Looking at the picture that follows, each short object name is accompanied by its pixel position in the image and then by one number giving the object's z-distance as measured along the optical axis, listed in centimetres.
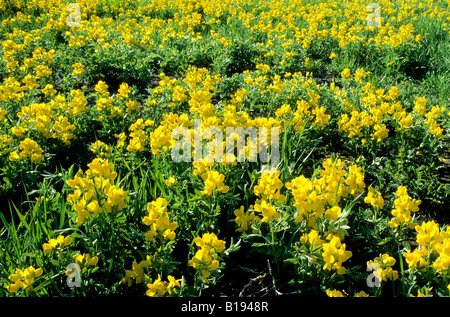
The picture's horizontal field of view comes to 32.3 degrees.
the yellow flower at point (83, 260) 124
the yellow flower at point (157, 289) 120
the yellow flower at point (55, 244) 124
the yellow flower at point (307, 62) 245
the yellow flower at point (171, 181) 138
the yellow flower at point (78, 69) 208
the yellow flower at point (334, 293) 121
